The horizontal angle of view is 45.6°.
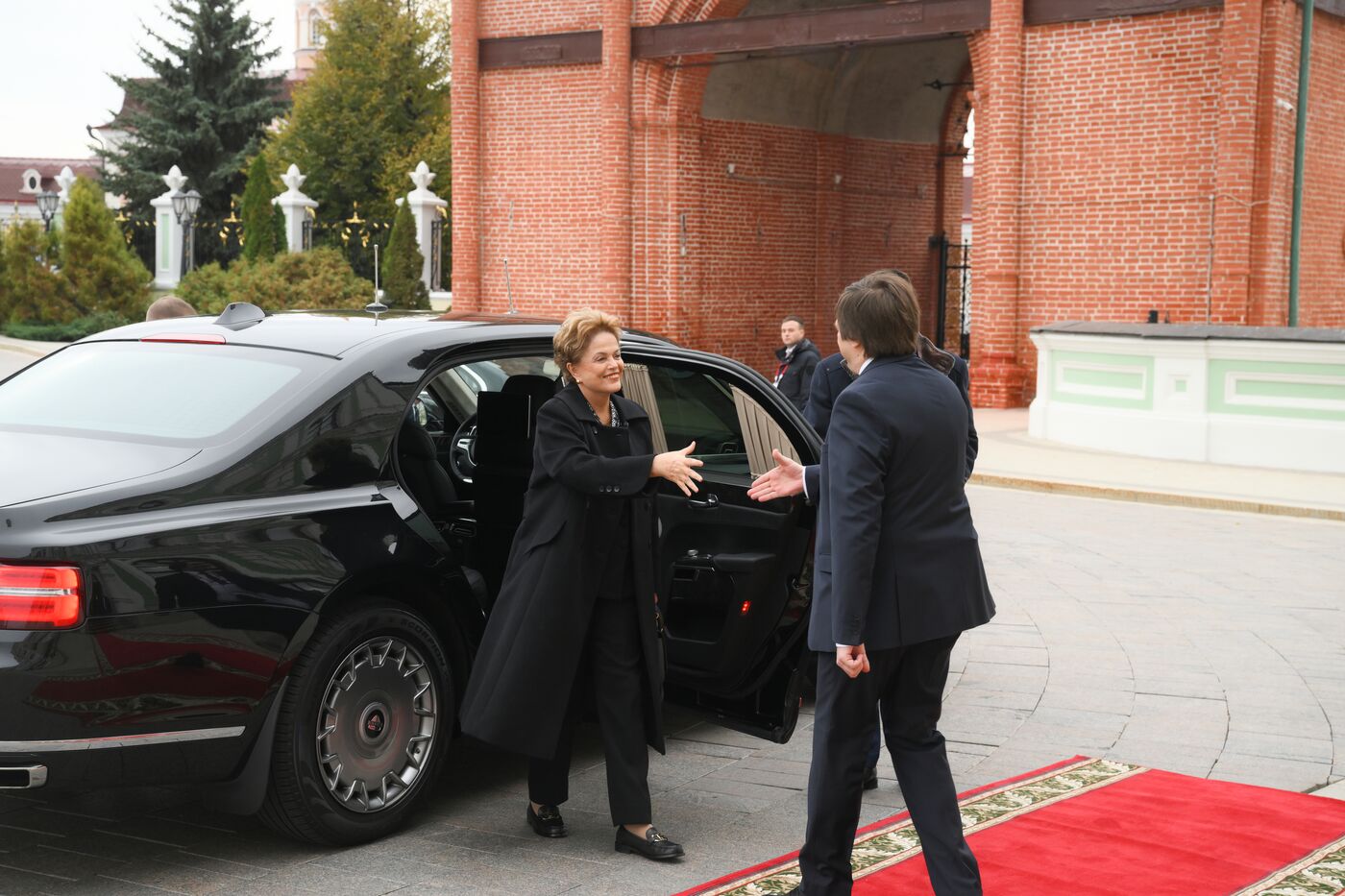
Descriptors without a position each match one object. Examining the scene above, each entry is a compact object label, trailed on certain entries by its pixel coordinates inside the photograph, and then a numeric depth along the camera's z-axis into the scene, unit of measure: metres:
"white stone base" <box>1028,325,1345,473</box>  16.72
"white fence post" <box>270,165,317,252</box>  39.84
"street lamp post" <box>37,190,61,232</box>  46.00
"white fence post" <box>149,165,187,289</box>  42.97
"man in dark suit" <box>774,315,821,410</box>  13.79
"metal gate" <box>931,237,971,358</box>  31.09
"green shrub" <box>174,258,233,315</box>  34.50
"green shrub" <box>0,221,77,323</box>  38.56
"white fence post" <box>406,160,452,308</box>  36.31
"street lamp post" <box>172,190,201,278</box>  40.75
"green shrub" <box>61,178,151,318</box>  37.09
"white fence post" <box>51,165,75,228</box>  52.60
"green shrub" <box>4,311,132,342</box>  36.94
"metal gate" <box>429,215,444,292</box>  36.56
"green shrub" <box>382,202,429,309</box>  34.81
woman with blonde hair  4.90
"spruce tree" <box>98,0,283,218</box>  52.19
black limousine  4.28
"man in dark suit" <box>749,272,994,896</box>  4.16
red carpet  4.71
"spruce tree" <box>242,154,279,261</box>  40.09
